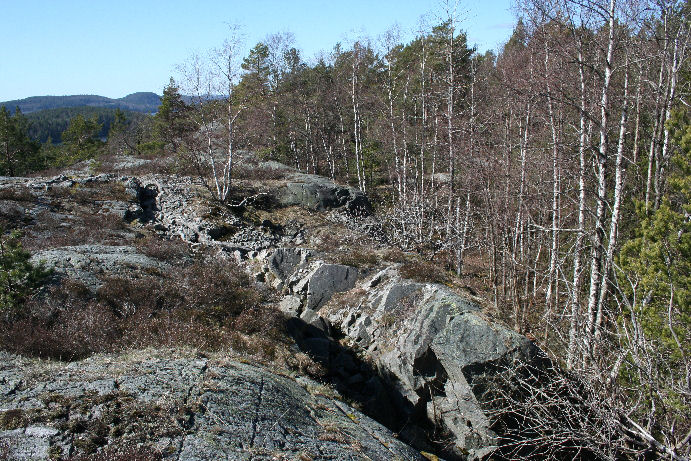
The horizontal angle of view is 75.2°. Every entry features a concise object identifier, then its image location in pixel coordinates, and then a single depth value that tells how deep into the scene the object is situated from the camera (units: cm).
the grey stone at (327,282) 1239
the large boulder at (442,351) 799
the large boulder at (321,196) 2066
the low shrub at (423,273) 1167
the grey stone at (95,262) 977
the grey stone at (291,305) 1196
